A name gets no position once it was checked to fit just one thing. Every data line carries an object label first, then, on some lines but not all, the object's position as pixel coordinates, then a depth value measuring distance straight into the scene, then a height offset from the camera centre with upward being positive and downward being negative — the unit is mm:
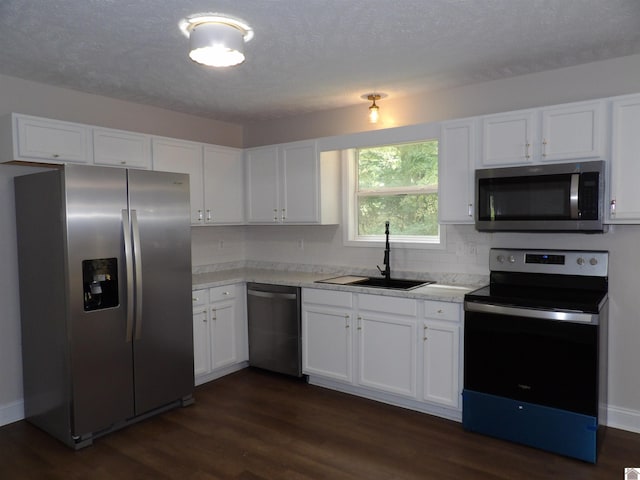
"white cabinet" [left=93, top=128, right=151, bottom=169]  3465 +566
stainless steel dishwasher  3969 -939
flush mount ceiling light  2354 +944
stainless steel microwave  2799 +126
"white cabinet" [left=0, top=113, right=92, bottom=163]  3014 +557
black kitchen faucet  3930 -344
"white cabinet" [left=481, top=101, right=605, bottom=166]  2854 +533
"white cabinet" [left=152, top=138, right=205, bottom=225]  3896 +512
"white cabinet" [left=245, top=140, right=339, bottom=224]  4199 +333
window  3935 +235
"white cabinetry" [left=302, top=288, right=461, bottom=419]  3219 -958
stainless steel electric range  2660 -830
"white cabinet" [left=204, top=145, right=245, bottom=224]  4320 +340
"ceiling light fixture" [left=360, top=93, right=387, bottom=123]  3834 +953
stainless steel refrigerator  2918 -485
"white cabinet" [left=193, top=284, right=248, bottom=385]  3902 -961
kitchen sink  3812 -534
